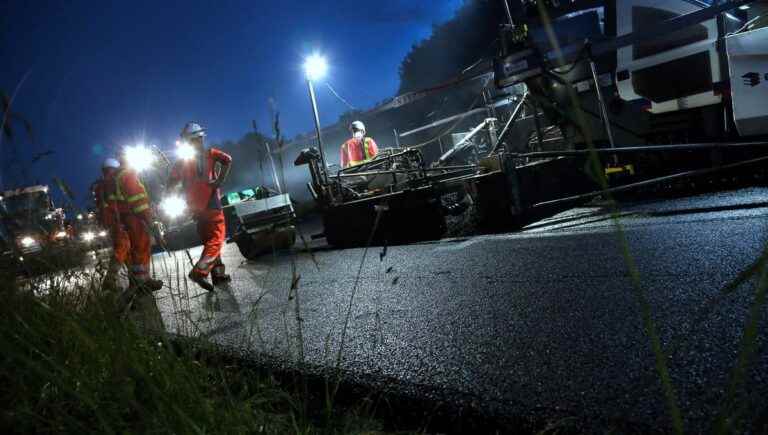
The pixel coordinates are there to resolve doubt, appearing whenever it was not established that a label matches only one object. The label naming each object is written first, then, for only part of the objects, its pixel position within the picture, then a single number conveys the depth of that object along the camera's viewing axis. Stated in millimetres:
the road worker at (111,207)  4637
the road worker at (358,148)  8277
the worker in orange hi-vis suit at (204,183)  4926
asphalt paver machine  4266
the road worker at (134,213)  4602
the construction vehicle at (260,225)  6754
